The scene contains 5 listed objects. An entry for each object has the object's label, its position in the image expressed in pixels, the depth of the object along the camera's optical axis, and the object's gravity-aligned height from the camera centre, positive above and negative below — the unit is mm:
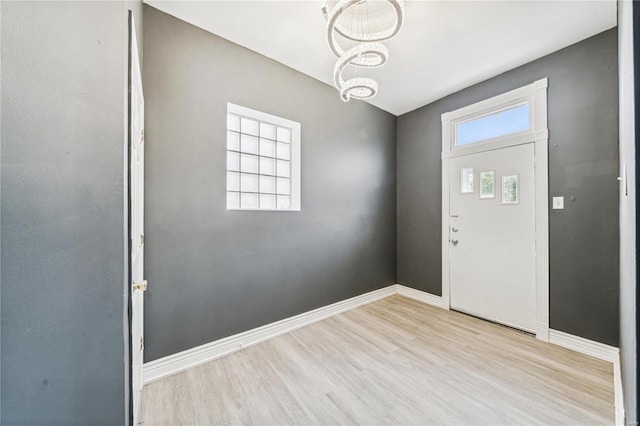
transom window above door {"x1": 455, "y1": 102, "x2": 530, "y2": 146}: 2611 +1048
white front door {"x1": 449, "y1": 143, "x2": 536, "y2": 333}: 2533 -251
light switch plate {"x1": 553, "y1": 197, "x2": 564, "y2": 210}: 2321 +107
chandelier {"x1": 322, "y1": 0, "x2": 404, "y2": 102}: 1479 +1176
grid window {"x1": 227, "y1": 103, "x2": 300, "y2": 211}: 2363 +556
